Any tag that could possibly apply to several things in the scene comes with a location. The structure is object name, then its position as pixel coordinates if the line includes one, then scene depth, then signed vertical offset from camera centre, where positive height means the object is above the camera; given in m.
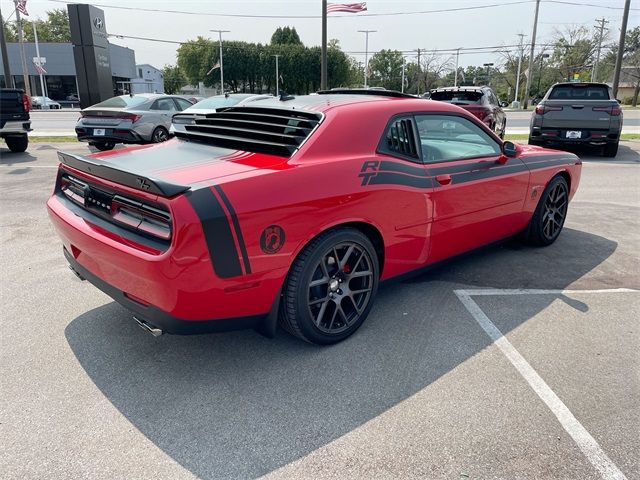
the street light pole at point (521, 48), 64.68 +5.27
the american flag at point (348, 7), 23.92 +3.82
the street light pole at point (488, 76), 89.56 +2.51
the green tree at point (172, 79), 100.00 +2.41
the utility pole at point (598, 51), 62.36 +4.69
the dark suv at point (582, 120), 11.21 -0.63
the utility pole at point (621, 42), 21.71 +2.03
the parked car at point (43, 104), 47.47 -1.08
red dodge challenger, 2.56 -0.67
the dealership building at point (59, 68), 59.19 +2.76
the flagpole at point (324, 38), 22.19 +2.26
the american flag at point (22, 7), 37.81 +6.16
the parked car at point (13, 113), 11.30 -0.45
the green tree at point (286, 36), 96.00 +10.07
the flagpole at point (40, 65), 52.59 +2.79
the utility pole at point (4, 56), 18.38 +1.34
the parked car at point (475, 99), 12.30 -0.20
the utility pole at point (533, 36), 45.49 +4.70
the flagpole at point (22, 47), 45.82 +4.19
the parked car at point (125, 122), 11.65 -0.67
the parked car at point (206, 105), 10.80 -0.30
